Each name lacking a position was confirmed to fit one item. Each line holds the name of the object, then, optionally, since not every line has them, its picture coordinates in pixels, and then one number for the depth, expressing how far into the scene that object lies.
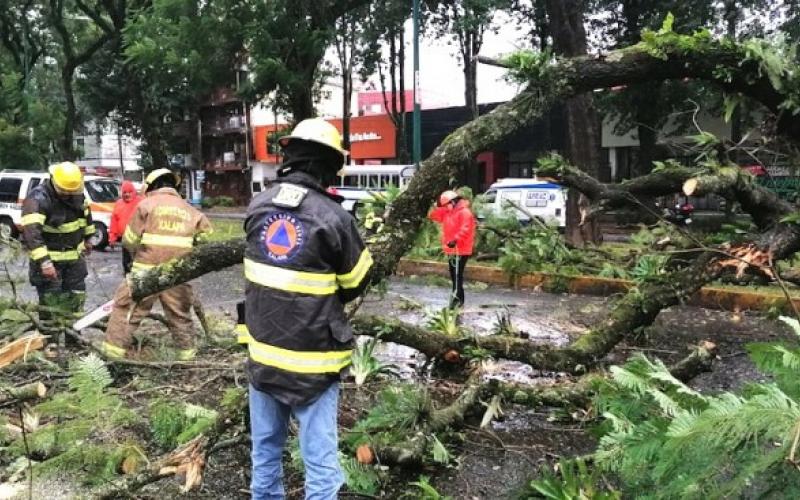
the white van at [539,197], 16.20
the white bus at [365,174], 25.77
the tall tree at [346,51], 24.86
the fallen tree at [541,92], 4.10
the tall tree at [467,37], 23.66
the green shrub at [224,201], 40.47
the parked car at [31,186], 16.00
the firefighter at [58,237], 6.03
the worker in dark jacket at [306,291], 2.52
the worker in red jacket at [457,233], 8.12
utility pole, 14.41
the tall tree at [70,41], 23.08
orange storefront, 33.16
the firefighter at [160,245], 5.25
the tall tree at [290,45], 13.31
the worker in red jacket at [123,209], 10.62
